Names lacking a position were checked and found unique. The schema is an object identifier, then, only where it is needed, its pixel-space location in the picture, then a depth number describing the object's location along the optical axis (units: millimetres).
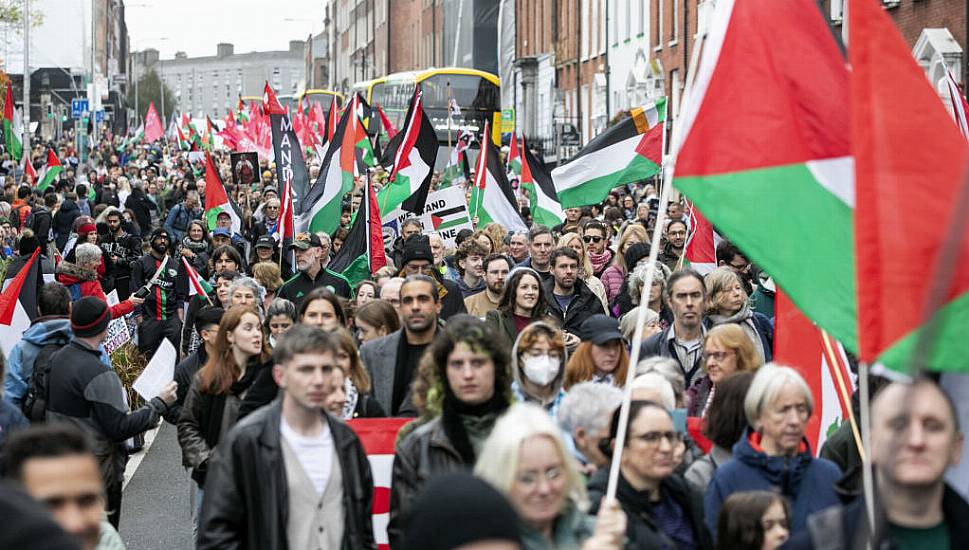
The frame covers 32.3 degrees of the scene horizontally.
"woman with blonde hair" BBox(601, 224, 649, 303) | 12227
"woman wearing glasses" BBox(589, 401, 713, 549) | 4836
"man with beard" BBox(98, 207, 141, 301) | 16550
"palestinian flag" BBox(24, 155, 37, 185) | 30227
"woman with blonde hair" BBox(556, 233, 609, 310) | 11773
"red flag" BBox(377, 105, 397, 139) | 26138
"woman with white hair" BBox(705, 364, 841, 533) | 5363
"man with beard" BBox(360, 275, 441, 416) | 7438
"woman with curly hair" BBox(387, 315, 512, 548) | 5270
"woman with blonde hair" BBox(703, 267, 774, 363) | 8719
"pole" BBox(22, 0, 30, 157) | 41000
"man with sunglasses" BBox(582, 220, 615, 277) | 13852
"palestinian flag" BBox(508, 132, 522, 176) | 23516
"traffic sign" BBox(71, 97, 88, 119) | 47156
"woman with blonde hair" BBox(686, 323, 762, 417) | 7051
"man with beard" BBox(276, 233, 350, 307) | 11266
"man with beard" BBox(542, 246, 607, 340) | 10469
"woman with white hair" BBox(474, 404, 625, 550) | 4145
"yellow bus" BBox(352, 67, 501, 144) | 45594
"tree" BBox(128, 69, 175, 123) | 135125
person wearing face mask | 6371
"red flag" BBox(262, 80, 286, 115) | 20172
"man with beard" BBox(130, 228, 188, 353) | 13781
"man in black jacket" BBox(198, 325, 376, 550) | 5227
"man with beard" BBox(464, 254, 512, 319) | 10188
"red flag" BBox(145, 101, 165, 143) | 47750
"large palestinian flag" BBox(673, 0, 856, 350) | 4879
